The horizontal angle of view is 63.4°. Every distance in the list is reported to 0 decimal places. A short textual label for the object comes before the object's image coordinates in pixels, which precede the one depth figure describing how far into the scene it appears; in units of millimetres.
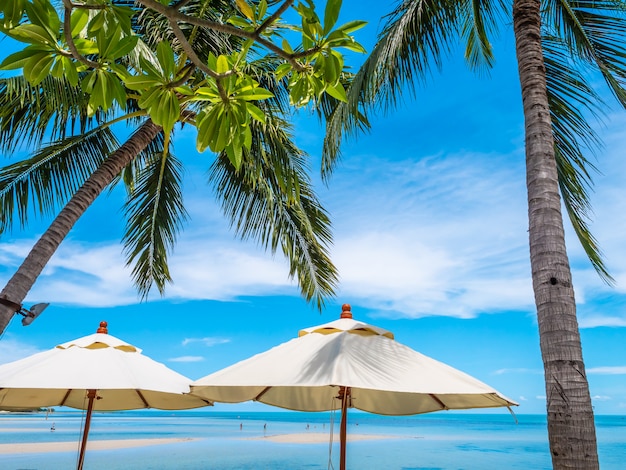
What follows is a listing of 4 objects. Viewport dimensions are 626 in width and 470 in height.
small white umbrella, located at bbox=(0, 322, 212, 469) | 4434
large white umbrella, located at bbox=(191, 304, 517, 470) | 3371
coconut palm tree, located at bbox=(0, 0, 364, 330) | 1474
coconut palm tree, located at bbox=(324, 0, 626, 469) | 2791
